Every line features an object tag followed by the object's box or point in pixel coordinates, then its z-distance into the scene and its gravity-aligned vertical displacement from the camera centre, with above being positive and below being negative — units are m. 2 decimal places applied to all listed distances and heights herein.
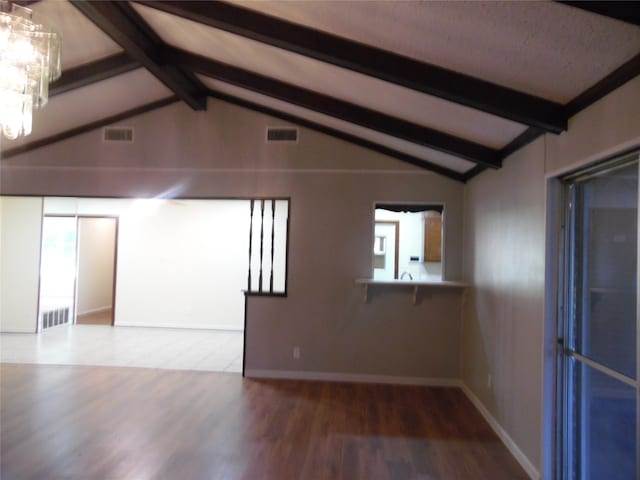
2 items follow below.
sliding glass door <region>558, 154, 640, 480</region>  1.95 -0.36
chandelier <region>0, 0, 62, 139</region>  2.49 +1.16
